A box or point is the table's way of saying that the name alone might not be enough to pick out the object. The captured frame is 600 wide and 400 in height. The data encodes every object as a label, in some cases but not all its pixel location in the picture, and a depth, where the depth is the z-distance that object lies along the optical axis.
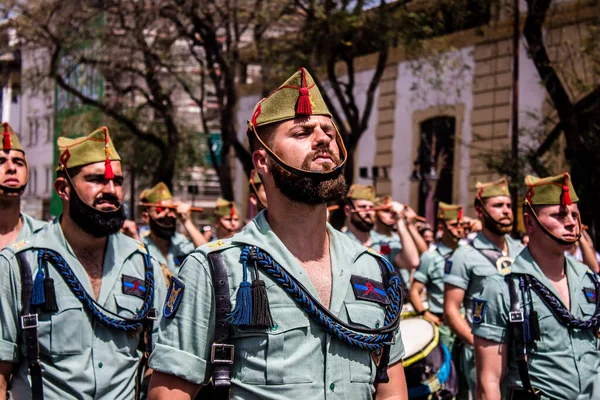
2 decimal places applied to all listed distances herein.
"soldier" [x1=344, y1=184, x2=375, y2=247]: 11.34
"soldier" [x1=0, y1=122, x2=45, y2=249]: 6.79
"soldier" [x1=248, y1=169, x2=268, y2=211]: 8.55
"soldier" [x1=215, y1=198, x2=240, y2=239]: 12.30
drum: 7.63
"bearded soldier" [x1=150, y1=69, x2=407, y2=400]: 3.31
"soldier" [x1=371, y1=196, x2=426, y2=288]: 11.02
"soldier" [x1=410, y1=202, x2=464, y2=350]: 10.29
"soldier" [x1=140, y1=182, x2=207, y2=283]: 10.38
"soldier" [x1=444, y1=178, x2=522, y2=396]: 7.58
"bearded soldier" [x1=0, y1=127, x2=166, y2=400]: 4.79
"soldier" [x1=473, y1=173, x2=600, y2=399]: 5.28
